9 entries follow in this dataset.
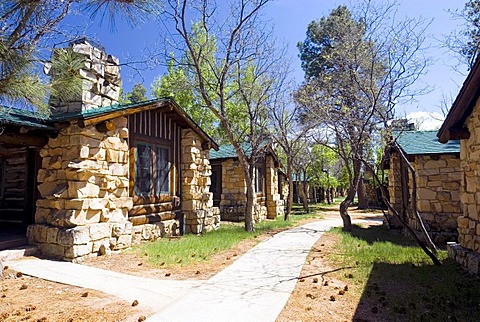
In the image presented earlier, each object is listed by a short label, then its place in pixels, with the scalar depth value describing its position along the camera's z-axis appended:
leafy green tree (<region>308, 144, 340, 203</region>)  25.86
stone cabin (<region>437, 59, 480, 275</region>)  5.50
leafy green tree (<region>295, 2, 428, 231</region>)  7.74
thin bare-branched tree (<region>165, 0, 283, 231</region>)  9.61
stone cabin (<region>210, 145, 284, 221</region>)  14.58
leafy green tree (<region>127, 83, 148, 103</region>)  23.67
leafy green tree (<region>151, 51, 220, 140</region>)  22.48
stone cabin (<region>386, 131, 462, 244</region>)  8.95
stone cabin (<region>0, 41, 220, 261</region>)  6.21
